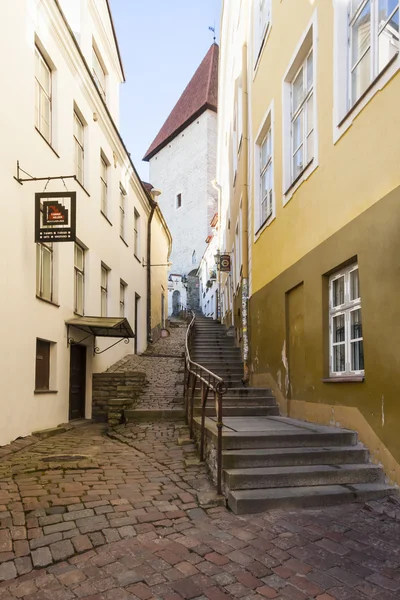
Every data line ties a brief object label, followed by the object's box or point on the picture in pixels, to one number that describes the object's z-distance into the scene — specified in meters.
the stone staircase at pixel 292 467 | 4.44
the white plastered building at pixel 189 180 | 40.44
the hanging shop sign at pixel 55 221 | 8.17
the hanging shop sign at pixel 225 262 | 18.42
